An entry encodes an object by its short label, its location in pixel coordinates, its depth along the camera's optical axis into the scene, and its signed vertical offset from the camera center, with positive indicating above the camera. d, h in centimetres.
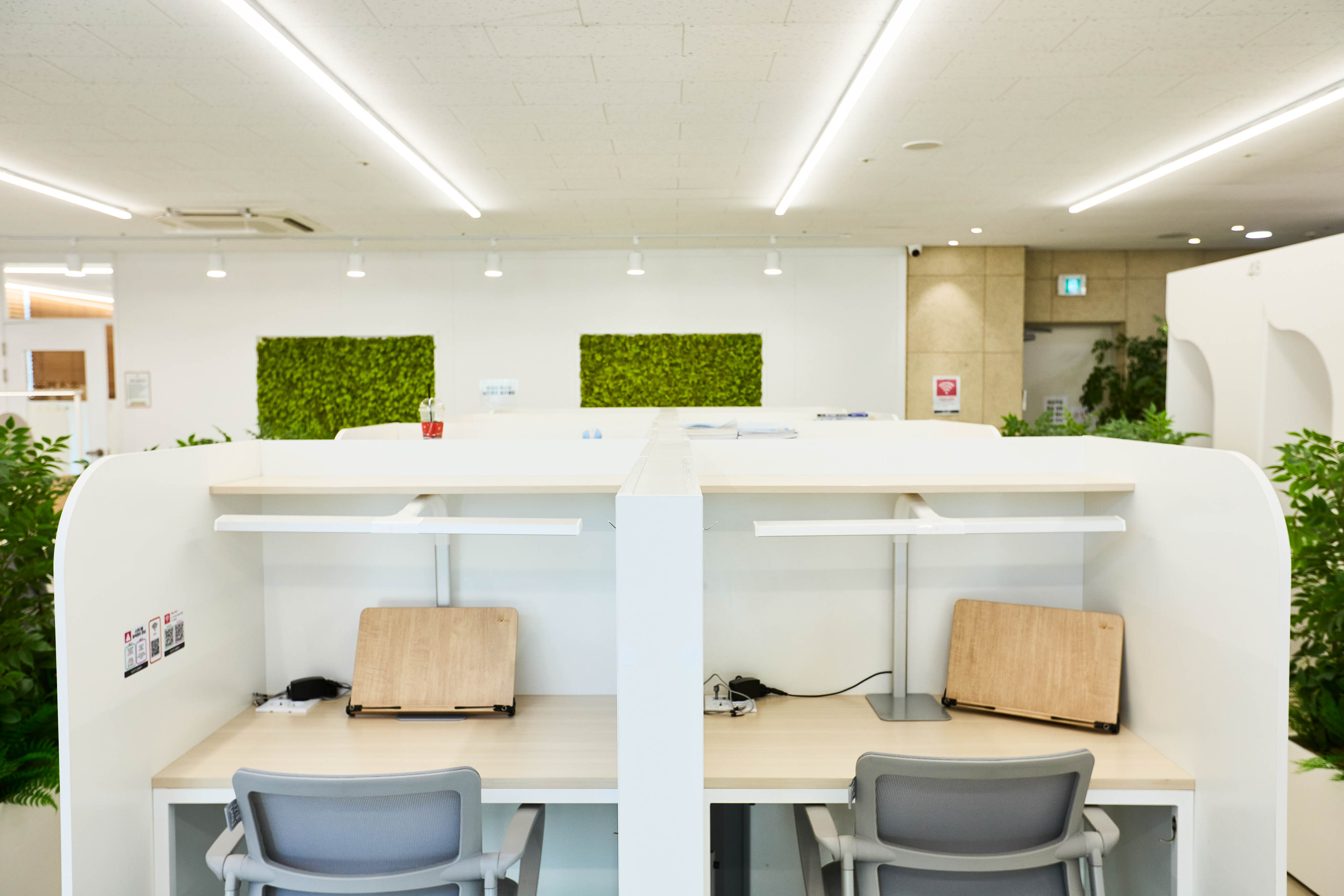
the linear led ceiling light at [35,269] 898 +181
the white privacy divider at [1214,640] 160 -48
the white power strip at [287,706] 226 -78
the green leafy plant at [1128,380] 907 +56
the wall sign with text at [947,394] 914 +39
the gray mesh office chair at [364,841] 151 -79
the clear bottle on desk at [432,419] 308 +4
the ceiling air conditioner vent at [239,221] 695 +186
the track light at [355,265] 740 +152
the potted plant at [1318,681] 233 -76
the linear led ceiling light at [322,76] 330 +174
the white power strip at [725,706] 218 -76
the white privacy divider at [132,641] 162 -48
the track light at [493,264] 759 +158
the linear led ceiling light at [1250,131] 440 +183
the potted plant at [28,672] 198 -61
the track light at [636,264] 770 +160
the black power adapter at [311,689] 230 -75
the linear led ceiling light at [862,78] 331 +174
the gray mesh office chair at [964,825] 157 -79
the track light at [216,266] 731 +151
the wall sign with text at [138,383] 914 +53
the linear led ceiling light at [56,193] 575 +183
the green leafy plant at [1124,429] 477 -1
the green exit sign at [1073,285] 930 +166
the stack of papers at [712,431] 305 -1
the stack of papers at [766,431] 316 -1
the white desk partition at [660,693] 121 -41
